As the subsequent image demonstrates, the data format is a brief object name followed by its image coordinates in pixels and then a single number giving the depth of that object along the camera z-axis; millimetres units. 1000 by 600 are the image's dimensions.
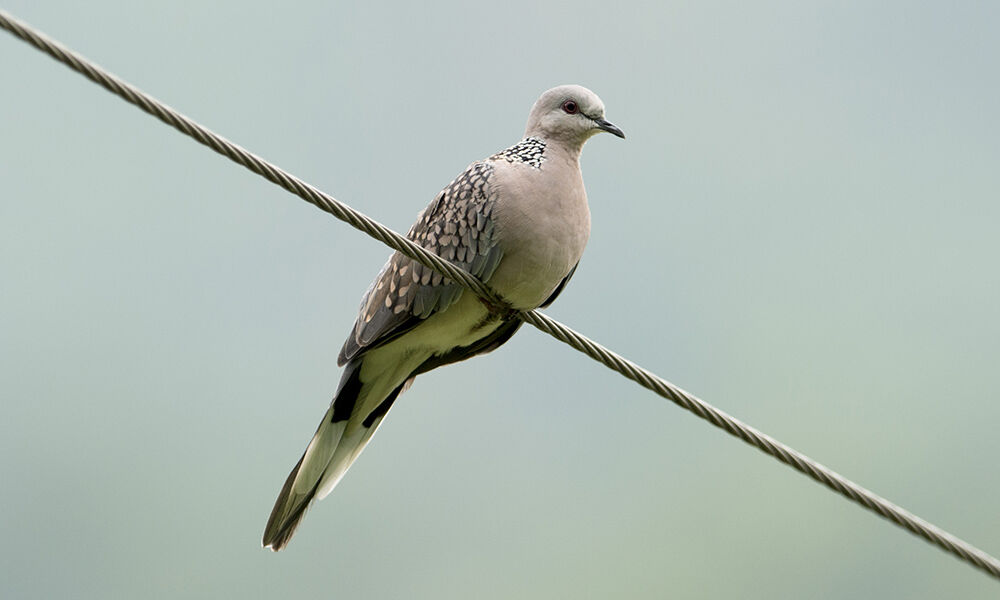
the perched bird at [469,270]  8484
